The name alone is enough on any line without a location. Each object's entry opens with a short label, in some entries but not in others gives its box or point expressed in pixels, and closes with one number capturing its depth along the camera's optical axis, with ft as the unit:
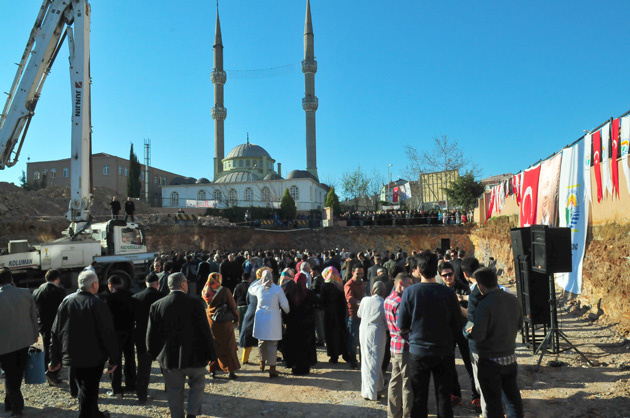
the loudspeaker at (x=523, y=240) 22.50
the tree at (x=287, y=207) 151.11
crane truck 45.21
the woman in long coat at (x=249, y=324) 21.58
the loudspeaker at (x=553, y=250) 20.25
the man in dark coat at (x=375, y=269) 27.81
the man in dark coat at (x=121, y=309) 17.57
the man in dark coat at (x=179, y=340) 13.83
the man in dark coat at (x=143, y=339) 17.74
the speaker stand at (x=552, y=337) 20.77
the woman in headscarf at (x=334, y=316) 22.59
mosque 193.36
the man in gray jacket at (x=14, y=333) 15.93
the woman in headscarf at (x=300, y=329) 21.23
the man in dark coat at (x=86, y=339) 13.87
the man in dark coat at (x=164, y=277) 25.91
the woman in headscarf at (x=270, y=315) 20.54
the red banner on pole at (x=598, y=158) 28.25
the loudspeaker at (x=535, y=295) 22.33
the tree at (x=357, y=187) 189.62
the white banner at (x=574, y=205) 29.66
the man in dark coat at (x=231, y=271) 34.58
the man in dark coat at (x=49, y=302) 19.74
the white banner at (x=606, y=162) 27.20
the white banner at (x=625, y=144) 25.26
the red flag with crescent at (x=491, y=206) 74.99
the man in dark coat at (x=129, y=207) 55.31
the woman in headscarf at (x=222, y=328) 20.17
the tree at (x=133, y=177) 184.33
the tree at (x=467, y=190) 116.78
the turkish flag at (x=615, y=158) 26.30
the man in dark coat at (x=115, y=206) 55.42
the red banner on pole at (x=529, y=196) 42.57
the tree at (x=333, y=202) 166.30
